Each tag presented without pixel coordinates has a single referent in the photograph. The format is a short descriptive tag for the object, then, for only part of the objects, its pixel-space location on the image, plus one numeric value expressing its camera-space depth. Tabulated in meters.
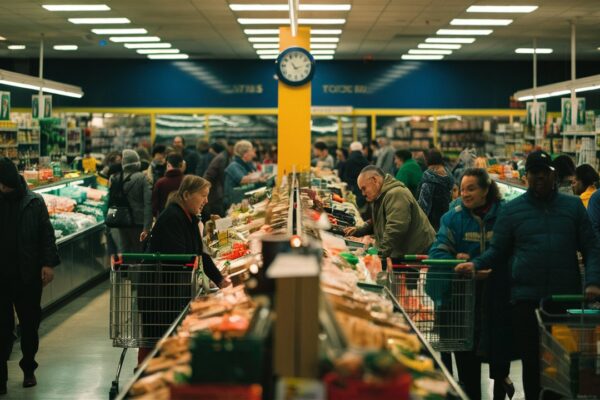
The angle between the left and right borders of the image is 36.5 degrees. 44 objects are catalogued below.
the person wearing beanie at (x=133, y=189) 9.75
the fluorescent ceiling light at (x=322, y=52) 19.89
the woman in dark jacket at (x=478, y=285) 5.27
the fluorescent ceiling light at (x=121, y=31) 15.88
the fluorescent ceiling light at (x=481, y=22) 14.30
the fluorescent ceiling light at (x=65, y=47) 18.62
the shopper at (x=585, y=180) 7.71
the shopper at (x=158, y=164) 11.77
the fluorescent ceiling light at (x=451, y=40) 17.17
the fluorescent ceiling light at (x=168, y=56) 20.86
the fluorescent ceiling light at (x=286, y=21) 14.12
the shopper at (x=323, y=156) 17.16
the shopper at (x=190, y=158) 15.15
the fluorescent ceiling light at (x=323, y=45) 18.25
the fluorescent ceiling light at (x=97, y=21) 14.33
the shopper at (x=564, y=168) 7.90
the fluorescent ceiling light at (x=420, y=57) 20.95
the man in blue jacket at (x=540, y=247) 4.95
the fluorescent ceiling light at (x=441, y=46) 18.39
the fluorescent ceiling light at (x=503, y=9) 12.82
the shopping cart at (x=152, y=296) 5.61
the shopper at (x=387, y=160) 16.30
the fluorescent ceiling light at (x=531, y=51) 19.06
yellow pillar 12.87
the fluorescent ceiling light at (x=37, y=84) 13.42
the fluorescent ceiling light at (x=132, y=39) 17.06
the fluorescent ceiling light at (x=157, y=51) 19.66
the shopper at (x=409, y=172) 12.00
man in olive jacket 6.65
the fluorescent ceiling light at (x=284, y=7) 12.62
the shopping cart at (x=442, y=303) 5.16
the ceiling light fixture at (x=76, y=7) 12.81
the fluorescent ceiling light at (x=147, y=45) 18.41
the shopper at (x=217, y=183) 12.69
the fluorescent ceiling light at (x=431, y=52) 19.77
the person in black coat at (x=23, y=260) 6.34
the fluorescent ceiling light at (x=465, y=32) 15.67
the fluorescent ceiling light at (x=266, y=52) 19.65
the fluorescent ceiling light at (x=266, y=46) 18.25
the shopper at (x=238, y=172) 12.63
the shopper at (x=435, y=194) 9.58
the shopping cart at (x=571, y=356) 3.78
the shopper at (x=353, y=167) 14.83
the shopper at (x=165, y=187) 9.30
